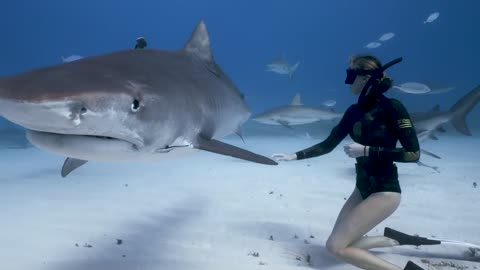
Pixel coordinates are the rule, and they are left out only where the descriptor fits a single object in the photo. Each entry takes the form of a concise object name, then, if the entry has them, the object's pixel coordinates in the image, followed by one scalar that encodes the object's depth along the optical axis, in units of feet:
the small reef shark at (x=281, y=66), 49.90
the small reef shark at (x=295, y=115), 37.45
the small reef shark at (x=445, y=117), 18.56
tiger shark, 5.87
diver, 10.09
